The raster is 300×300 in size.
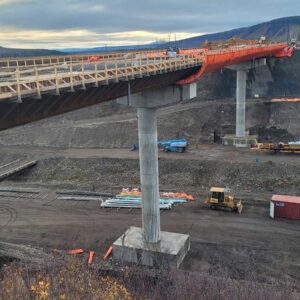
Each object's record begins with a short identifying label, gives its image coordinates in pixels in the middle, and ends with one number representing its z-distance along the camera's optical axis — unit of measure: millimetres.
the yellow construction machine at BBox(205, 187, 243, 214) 34344
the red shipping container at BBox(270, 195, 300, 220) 32656
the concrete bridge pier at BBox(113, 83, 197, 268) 25641
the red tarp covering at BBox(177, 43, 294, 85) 29266
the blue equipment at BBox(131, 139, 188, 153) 49719
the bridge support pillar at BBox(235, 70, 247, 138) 54000
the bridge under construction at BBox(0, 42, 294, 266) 14995
